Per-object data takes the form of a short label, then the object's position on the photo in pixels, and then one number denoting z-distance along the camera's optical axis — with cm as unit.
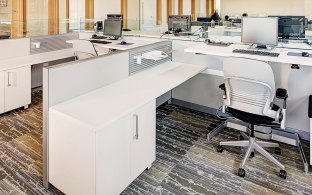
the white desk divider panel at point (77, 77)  201
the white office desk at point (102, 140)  179
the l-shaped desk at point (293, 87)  306
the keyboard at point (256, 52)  288
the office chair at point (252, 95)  232
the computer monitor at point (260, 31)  321
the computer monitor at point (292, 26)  388
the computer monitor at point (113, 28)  509
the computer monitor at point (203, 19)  792
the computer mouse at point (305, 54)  281
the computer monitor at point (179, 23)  498
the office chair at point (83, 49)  402
